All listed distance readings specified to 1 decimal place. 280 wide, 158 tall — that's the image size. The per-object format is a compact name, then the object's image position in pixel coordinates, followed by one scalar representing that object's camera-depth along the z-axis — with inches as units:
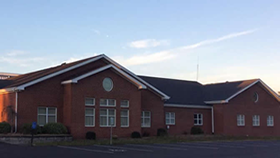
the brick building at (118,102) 1225.8
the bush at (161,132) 1496.8
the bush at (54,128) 1160.8
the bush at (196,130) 1649.9
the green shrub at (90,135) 1234.4
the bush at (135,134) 1349.7
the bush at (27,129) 1126.4
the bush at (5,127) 1158.3
